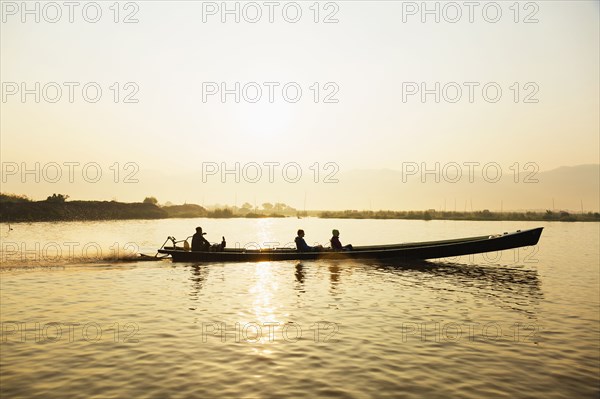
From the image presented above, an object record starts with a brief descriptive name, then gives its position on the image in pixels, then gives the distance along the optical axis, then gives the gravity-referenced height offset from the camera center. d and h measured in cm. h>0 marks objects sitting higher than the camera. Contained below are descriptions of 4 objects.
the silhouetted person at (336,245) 2872 -217
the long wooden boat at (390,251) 2645 -258
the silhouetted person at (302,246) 2906 -226
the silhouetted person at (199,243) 2950 -204
